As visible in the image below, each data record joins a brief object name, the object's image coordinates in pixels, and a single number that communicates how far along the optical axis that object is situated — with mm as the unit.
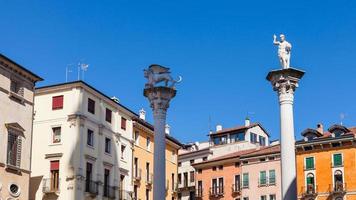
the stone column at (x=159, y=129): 30062
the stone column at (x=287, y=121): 26047
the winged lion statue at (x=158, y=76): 32000
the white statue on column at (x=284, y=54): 27859
